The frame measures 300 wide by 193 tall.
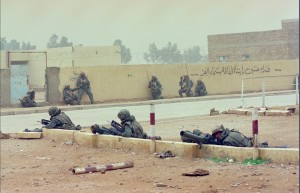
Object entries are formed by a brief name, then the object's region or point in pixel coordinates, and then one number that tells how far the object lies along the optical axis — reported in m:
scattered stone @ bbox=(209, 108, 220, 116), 17.33
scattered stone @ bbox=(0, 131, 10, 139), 12.38
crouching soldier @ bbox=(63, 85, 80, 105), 25.11
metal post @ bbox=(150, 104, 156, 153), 8.83
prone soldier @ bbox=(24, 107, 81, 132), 11.73
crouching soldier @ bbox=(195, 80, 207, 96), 30.17
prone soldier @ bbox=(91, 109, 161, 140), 9.66
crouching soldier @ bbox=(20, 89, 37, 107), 24.45
